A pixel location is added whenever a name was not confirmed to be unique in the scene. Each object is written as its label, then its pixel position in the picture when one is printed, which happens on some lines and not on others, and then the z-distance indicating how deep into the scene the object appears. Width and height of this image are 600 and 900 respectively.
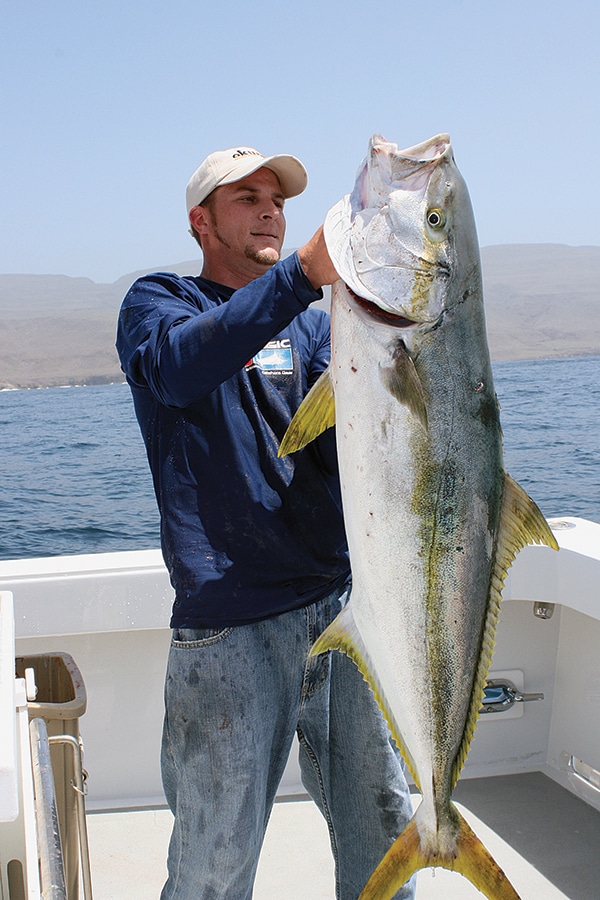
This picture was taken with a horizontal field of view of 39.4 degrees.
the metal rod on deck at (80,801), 2.19
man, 2.16
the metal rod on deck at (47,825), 1.36
